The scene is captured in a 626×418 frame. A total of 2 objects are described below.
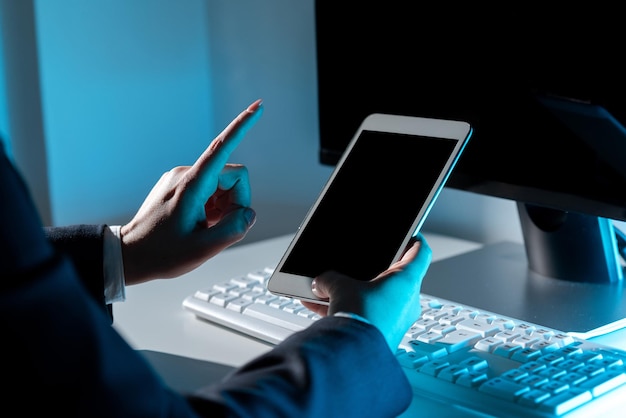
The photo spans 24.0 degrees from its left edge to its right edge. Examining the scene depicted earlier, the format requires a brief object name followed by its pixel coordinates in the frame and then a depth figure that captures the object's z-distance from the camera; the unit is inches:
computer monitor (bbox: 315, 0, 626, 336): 48.9
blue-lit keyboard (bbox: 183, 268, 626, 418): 42.0
